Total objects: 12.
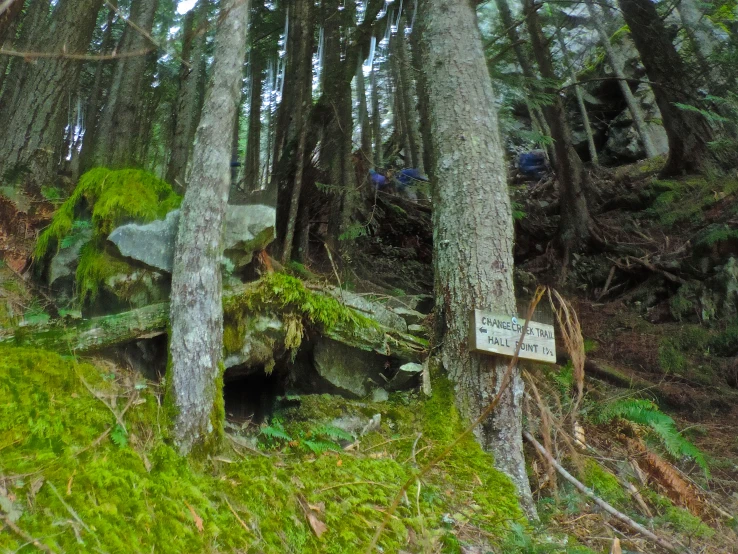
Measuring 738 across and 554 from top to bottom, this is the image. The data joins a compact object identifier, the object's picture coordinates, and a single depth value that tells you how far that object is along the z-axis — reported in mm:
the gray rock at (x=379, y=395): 4868
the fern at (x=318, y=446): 3719
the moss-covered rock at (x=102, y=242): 4570
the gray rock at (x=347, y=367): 4855
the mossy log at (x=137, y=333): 3689
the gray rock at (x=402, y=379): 4750
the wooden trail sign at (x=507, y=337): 3973
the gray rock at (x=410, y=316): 5477
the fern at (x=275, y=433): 3834
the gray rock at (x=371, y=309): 5089
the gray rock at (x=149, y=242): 4504
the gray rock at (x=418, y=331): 5176
